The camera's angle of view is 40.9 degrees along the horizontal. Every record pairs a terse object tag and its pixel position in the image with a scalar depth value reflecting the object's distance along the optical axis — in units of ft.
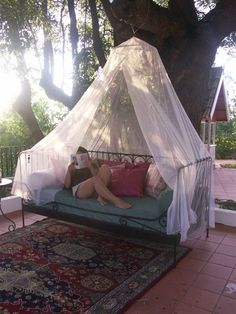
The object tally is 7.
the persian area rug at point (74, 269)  7.70
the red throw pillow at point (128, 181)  11.61
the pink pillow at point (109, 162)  13.48
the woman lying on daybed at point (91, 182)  10.98
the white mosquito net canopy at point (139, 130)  9.81
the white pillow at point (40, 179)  12.31
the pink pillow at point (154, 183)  11.05
